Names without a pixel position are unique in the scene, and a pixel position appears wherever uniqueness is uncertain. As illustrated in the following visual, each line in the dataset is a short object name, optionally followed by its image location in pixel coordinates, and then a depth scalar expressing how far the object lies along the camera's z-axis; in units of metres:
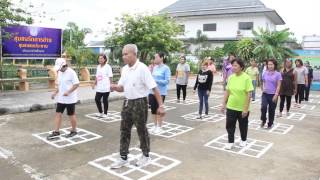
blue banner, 12.38
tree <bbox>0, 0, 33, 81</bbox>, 10.74
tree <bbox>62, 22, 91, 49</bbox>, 38.34
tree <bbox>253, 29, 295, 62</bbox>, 20.59
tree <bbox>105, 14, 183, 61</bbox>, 19.12
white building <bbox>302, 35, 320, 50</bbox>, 23.08
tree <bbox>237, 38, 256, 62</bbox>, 22.11
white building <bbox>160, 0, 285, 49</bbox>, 41.03
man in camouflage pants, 5.00
